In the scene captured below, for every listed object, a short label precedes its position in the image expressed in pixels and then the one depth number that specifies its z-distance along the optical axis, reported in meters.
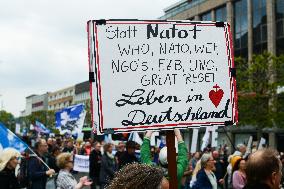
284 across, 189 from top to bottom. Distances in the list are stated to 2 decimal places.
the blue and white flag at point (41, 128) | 33.84
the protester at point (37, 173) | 8.84
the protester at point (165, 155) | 4.76
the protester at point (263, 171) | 3.59
